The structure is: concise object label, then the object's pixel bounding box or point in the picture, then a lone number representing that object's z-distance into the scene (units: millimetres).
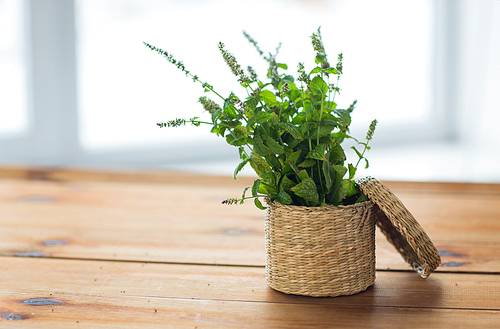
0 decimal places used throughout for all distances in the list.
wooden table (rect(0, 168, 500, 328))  1298
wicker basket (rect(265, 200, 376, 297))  1315
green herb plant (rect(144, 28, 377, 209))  1297
